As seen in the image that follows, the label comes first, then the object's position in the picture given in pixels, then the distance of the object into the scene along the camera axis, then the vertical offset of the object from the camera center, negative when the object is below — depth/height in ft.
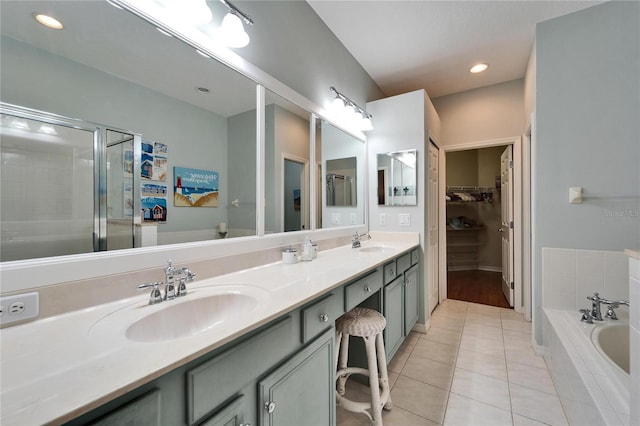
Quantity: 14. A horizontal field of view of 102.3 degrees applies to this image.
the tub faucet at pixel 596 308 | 5.56 -2.11
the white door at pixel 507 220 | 9.91 -0.32
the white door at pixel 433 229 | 9.00 -0.66
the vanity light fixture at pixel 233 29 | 3.90 +2.80
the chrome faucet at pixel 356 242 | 7.15 -0.83
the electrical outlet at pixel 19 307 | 2.19 -0.82
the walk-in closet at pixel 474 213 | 15.76 -0.07
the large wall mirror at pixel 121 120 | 2.48 +1.19
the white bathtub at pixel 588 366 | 3.52 -2.57
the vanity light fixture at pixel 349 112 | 7.16 +2.97
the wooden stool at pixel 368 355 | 4.43 -2.69
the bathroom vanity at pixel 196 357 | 1.48 -1.02
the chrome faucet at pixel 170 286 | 2.86 -0.84
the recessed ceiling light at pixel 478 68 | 8.80 +5.01
